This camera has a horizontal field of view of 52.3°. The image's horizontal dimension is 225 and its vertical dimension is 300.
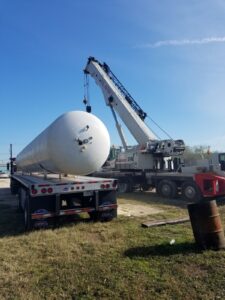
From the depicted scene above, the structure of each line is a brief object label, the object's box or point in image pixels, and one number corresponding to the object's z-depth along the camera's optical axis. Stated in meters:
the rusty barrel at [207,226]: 4.18
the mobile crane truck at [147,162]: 9.29
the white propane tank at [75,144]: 5.70
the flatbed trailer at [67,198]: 5.74
